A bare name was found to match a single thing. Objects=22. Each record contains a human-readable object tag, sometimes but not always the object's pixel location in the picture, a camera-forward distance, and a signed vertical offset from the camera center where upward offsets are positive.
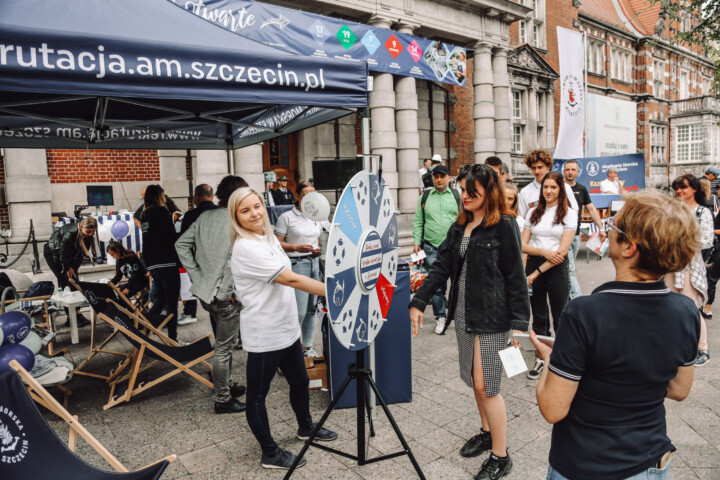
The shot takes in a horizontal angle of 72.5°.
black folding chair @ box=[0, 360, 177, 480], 2.15 -1.04
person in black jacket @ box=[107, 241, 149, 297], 6.00 -0.71
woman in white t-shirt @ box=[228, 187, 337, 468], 2.94 -0.64
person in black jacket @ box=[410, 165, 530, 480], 2.83 -0.56
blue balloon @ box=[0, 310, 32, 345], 3.51 -0.81
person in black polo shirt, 1.45 -0.48
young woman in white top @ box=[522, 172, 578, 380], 4.32 -0.47
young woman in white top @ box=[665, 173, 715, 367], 4.77 -0.68
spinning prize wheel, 2.43 -0.31
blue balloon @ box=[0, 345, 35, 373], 3.20 -0.94
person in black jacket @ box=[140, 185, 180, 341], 5.32 -0.43
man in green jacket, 5.89 -0.21
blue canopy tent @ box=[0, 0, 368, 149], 2.66 +0.92
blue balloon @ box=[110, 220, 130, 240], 7.53 -0.27
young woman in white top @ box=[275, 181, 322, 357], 4.95 -0.43
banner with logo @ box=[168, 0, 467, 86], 9.80 +3.73
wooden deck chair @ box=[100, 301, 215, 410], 3.95 -1.21
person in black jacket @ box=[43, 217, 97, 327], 5.93 -0.42
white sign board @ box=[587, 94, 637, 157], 19.66 +2.78
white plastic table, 5.53 -1.01
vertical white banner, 16.19 +3.32
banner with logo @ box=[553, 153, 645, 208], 12.59 +0.60
